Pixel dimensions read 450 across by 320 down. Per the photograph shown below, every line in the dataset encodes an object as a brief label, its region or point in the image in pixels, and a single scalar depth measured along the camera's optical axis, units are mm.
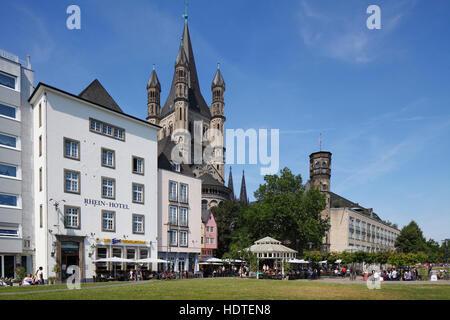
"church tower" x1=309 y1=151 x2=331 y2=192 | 94812
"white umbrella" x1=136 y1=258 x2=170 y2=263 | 42125
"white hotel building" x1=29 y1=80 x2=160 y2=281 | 36969
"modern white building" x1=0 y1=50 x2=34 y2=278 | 35625
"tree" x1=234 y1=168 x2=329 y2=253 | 63625
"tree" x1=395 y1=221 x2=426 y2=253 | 114750
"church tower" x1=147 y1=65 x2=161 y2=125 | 131625
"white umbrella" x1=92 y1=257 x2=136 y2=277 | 38469
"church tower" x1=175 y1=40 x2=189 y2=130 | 120812
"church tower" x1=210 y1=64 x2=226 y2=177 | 134625
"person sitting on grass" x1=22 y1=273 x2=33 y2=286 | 31184
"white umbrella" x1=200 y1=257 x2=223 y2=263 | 58444
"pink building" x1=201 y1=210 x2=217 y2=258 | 72625
